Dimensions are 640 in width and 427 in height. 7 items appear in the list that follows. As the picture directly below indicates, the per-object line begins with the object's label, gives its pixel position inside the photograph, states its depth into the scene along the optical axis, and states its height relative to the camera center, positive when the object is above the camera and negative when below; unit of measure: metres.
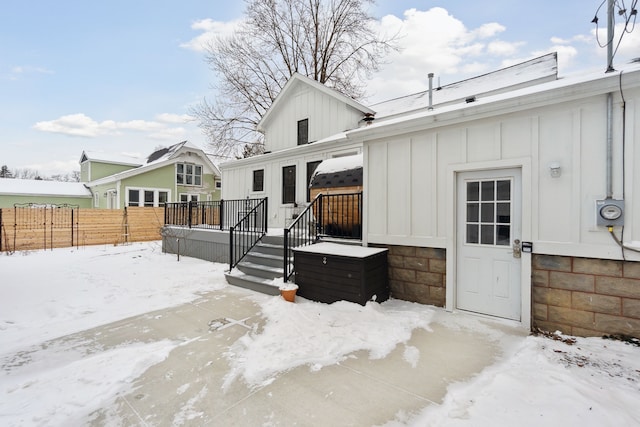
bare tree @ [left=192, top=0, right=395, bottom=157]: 15.16 +8.80
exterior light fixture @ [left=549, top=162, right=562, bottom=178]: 3.37 +0.51
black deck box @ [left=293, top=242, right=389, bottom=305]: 4.28 -1.02
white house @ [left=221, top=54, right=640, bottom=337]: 3.07 +0.11
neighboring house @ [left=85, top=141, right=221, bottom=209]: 15.81 +2.02
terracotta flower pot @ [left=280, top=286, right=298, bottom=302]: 4.71 -1.39
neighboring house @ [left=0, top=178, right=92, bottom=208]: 17.06 +1.16
